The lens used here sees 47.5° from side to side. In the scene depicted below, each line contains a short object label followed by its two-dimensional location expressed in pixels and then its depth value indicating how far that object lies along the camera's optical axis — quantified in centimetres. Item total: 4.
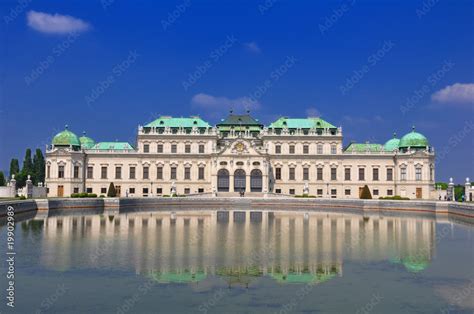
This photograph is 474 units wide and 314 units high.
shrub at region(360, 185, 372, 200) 7362
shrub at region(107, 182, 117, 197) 7650
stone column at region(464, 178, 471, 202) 7111
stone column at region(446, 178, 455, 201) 7489
